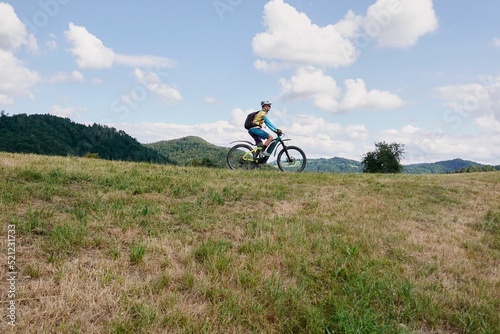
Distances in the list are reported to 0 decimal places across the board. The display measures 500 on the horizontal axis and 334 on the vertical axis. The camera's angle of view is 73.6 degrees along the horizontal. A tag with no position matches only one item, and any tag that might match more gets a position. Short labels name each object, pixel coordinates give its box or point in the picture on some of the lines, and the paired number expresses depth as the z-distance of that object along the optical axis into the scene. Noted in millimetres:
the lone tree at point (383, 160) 87562
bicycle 16625
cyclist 15914
